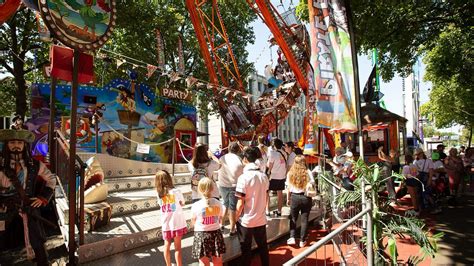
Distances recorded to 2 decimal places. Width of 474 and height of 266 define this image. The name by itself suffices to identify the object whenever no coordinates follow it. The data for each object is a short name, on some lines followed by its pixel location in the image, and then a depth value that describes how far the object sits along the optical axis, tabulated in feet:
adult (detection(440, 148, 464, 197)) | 31.65
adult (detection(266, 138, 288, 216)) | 21.65
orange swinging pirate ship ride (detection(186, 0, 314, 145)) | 39.42
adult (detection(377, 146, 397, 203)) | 24.96
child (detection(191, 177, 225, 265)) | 12.72
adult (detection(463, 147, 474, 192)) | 41.23
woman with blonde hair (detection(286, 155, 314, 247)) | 18.71
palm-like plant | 11.05
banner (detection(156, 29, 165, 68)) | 41.91
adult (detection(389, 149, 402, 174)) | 30.23
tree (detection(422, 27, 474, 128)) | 35.32
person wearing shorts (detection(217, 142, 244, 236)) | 16.87
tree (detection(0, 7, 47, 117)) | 49.04
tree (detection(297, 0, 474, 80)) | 30.17
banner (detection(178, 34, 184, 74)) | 45.69
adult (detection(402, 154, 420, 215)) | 27.22
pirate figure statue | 12.22
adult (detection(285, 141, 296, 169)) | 24.48
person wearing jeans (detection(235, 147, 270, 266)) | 14.26
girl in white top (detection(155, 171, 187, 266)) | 13.12
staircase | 14.47
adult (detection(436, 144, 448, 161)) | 34.11
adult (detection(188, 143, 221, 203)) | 16.34
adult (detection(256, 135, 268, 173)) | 21.68
